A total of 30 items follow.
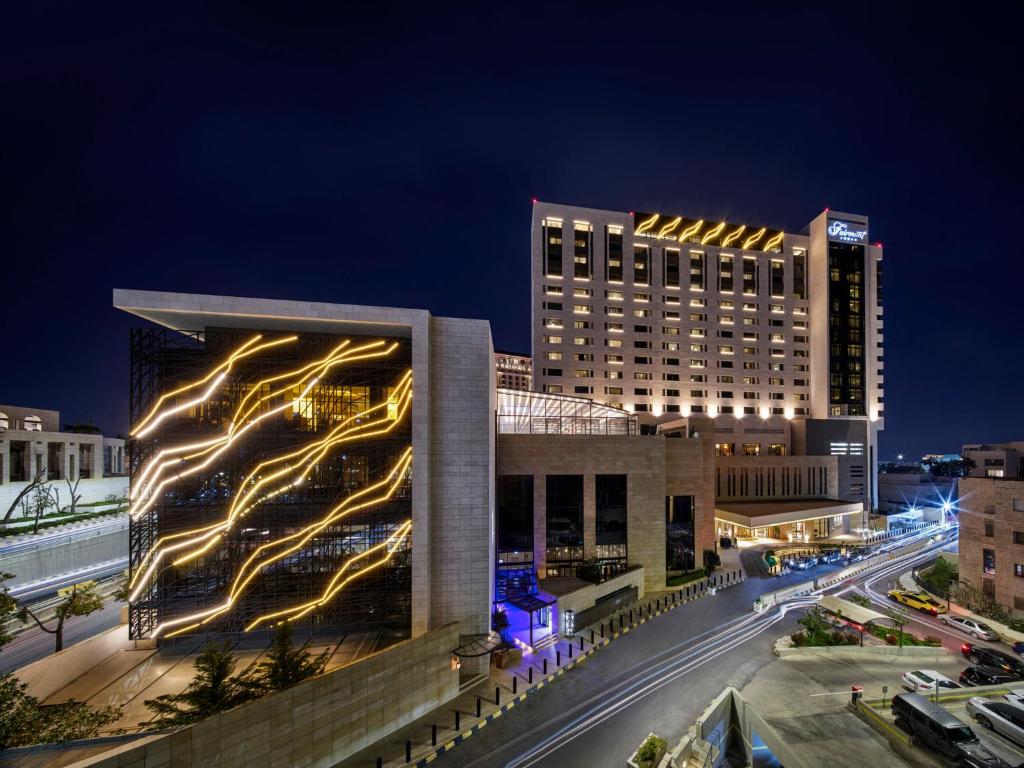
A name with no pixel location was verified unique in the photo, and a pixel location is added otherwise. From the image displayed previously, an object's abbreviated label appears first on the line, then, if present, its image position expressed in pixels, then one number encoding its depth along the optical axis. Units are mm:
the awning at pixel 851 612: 24719
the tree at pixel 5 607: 12547
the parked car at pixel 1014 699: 15683
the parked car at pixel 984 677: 18786
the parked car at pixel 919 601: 27203
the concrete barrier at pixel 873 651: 21391
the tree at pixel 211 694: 11672
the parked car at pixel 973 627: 23891
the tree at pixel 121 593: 23141
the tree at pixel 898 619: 21736
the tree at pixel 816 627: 22078
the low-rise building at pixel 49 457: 34656
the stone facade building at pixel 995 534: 27375
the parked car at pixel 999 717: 14891
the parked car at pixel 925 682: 17677
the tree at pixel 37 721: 10523
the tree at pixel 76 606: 16906
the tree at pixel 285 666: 13195
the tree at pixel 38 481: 29716
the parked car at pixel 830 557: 38969
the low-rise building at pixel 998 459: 73188
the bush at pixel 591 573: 27080
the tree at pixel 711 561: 34188
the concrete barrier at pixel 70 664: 14953
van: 13427
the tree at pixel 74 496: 37812
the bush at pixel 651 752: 13156
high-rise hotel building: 59969
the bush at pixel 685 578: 31312
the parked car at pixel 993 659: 19938
